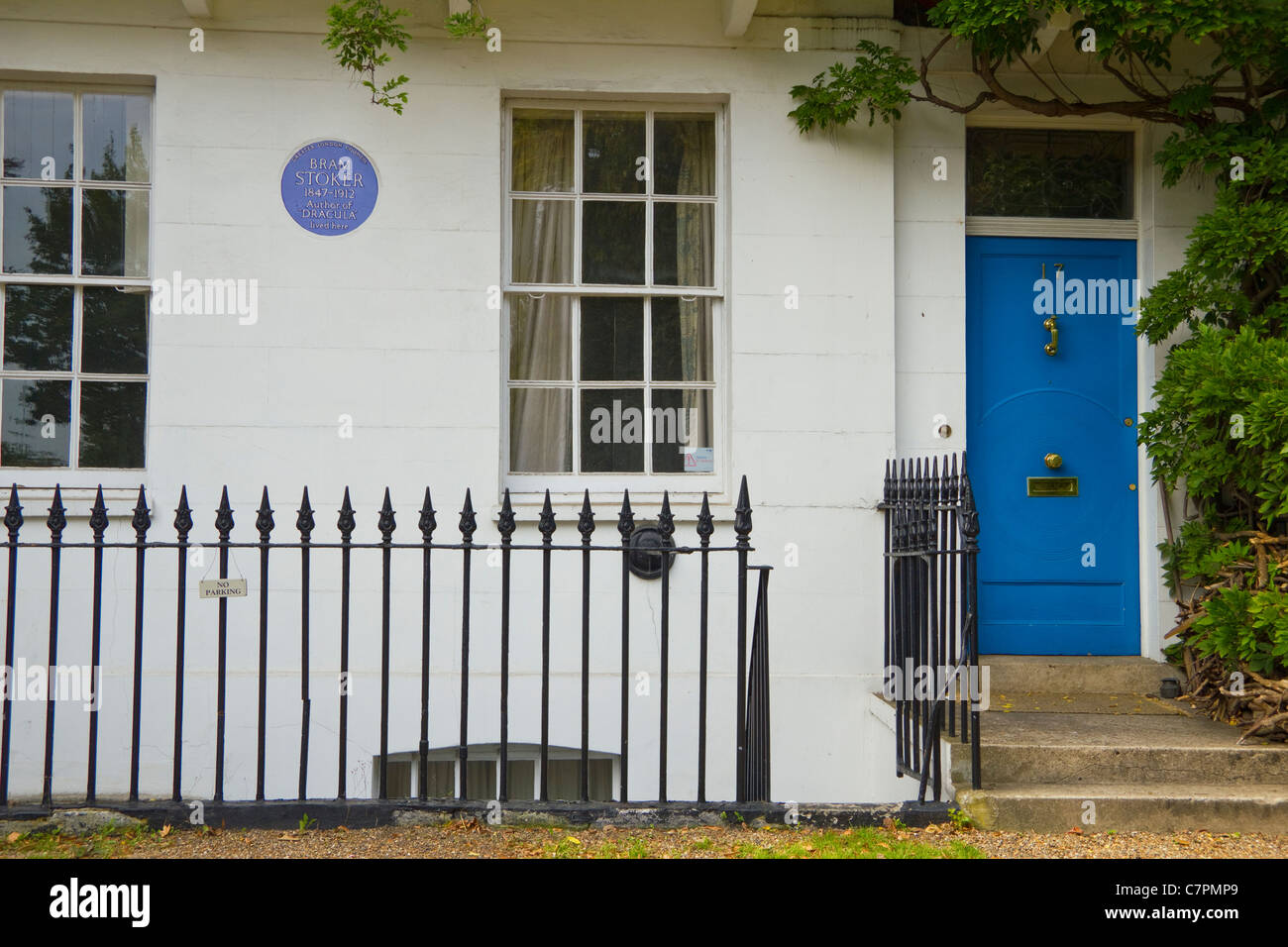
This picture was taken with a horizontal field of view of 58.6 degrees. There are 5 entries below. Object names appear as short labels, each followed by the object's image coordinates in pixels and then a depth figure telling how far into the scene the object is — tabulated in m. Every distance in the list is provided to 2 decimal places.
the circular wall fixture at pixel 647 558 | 6.05
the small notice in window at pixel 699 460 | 6.36
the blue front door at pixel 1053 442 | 6.49
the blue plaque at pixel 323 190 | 6.06
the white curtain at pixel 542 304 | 6.33
